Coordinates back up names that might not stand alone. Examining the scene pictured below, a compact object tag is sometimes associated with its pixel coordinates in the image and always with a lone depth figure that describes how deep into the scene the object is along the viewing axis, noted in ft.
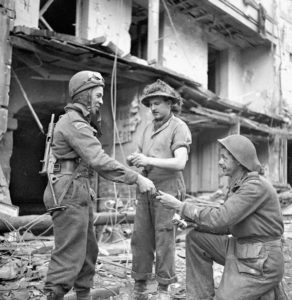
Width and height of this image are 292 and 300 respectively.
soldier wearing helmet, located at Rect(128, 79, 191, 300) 12.68
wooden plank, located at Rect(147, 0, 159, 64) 29.78
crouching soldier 10.15
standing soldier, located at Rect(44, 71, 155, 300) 10.43
